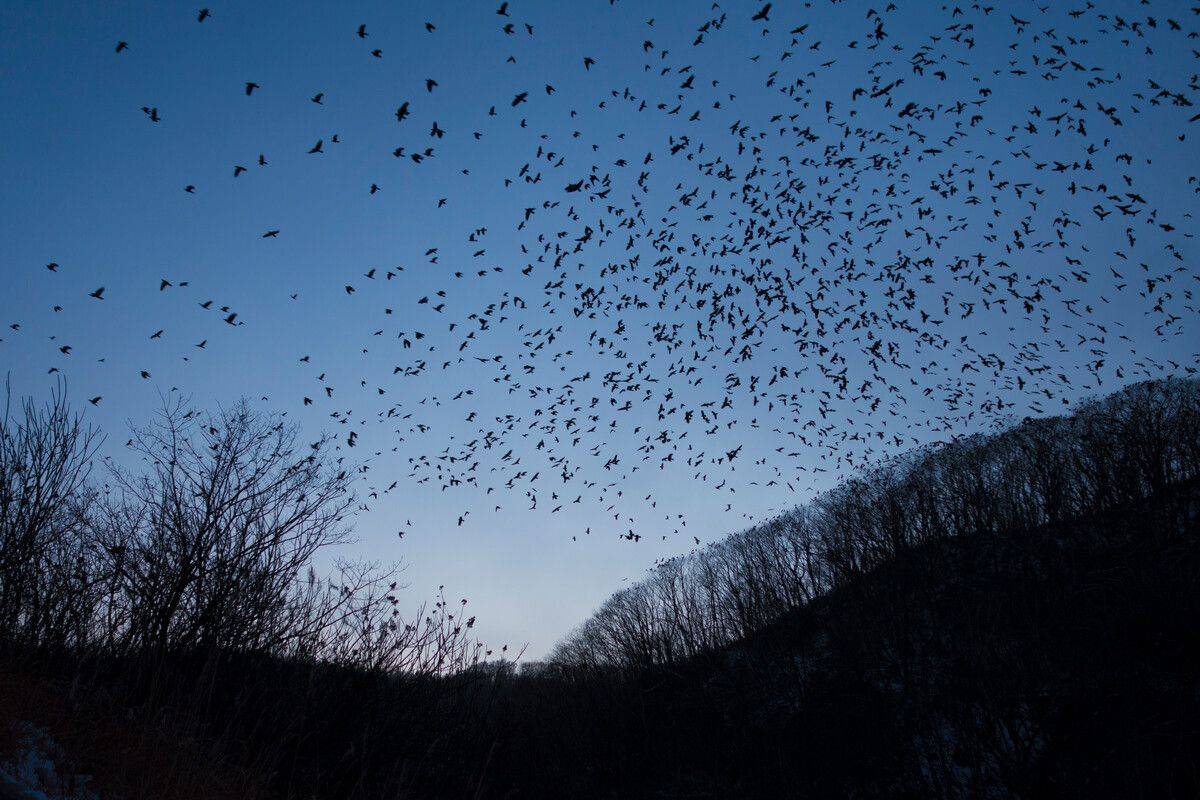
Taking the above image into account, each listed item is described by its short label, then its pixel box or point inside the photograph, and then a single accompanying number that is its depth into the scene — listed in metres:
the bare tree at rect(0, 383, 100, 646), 11.70
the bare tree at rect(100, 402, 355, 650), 12.42
